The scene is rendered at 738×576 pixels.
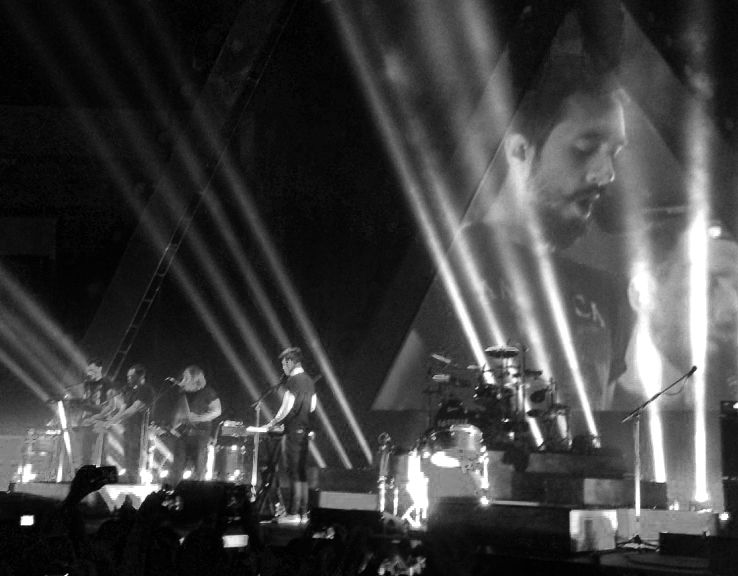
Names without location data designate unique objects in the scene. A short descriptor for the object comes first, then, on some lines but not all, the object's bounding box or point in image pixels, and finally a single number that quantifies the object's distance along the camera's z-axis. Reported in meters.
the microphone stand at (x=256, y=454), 7.97
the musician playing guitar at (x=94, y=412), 9.08
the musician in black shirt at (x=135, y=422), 9.00
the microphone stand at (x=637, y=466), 6.72
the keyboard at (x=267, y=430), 7.53
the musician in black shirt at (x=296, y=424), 7.57
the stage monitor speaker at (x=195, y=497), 5.95
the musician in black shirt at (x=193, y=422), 8.78
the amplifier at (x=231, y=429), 9.27
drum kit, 8.69
